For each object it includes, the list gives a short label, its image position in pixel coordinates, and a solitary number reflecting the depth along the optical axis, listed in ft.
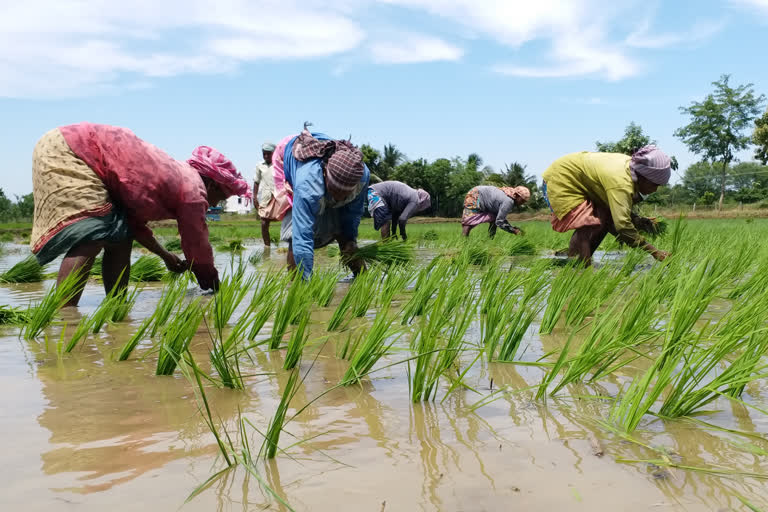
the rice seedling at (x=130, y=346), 6.08
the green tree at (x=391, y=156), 160.35
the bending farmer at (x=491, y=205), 25.79
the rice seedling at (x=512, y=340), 5.70
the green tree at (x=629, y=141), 141.18
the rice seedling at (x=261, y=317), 6.99
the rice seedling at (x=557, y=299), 7.33
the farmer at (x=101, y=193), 9.22
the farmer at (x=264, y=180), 23.48
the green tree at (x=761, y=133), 105.63
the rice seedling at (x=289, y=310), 6.56
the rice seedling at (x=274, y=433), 3.43
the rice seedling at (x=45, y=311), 7.42
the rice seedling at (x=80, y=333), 6.32
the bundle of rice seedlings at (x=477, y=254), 15.80
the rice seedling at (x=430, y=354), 4.58
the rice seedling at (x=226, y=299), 7.04
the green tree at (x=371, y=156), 144.36
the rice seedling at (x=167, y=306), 7.21
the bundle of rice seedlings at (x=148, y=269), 14.19
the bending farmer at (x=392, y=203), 24.56
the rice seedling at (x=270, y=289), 7.51
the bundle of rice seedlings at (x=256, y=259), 18.51
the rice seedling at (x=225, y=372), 4.83
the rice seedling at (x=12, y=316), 8.38
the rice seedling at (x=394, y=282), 8.27
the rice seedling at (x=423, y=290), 8.00
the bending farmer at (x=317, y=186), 10.52
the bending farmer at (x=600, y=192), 13.17
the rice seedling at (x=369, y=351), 5.07
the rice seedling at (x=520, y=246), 20.44
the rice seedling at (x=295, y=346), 5.41
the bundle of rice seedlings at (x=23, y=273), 14.79
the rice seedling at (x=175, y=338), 5.40
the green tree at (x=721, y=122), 131.75
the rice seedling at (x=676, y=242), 13.10
